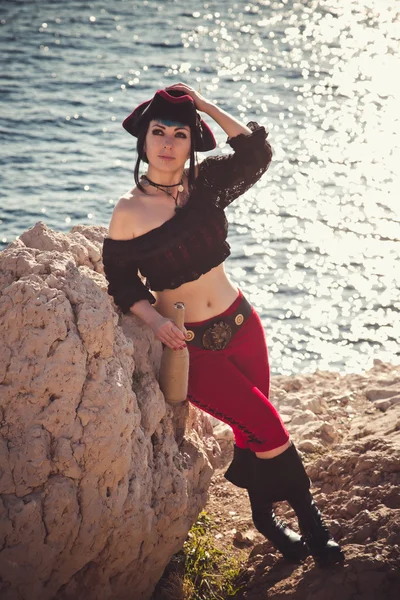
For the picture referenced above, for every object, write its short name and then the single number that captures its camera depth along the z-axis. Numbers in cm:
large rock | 411
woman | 463
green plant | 503
